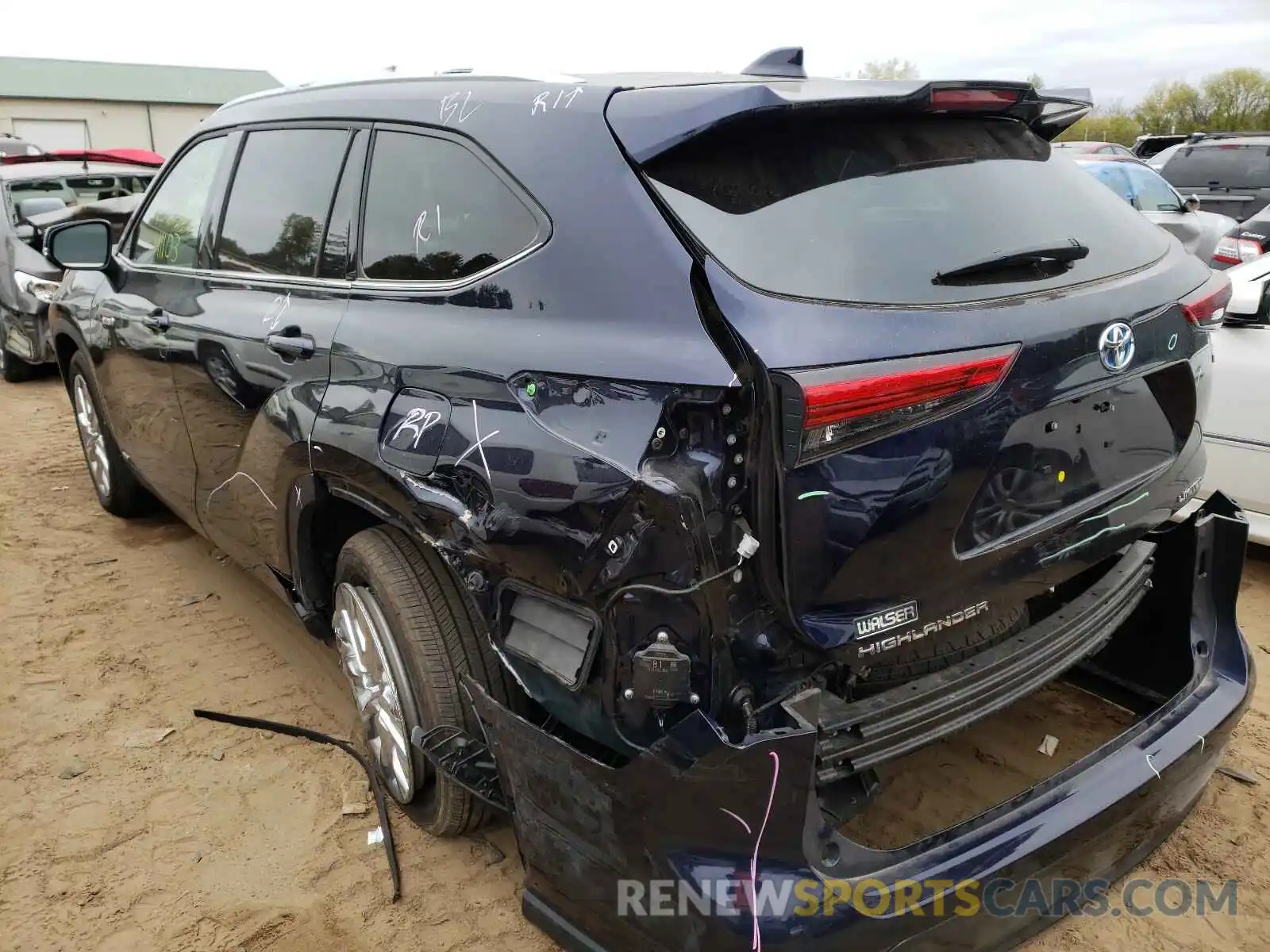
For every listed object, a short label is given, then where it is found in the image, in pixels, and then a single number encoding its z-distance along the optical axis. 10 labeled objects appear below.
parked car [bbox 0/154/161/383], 8.04
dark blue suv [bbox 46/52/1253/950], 1.69
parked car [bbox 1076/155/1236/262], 10.48
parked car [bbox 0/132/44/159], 13.33
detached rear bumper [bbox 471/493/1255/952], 1.64
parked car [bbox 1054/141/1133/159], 14.06
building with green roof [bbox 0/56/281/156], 38.56
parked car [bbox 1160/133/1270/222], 11.54
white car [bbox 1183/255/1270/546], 3.97
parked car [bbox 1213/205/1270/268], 6.34
